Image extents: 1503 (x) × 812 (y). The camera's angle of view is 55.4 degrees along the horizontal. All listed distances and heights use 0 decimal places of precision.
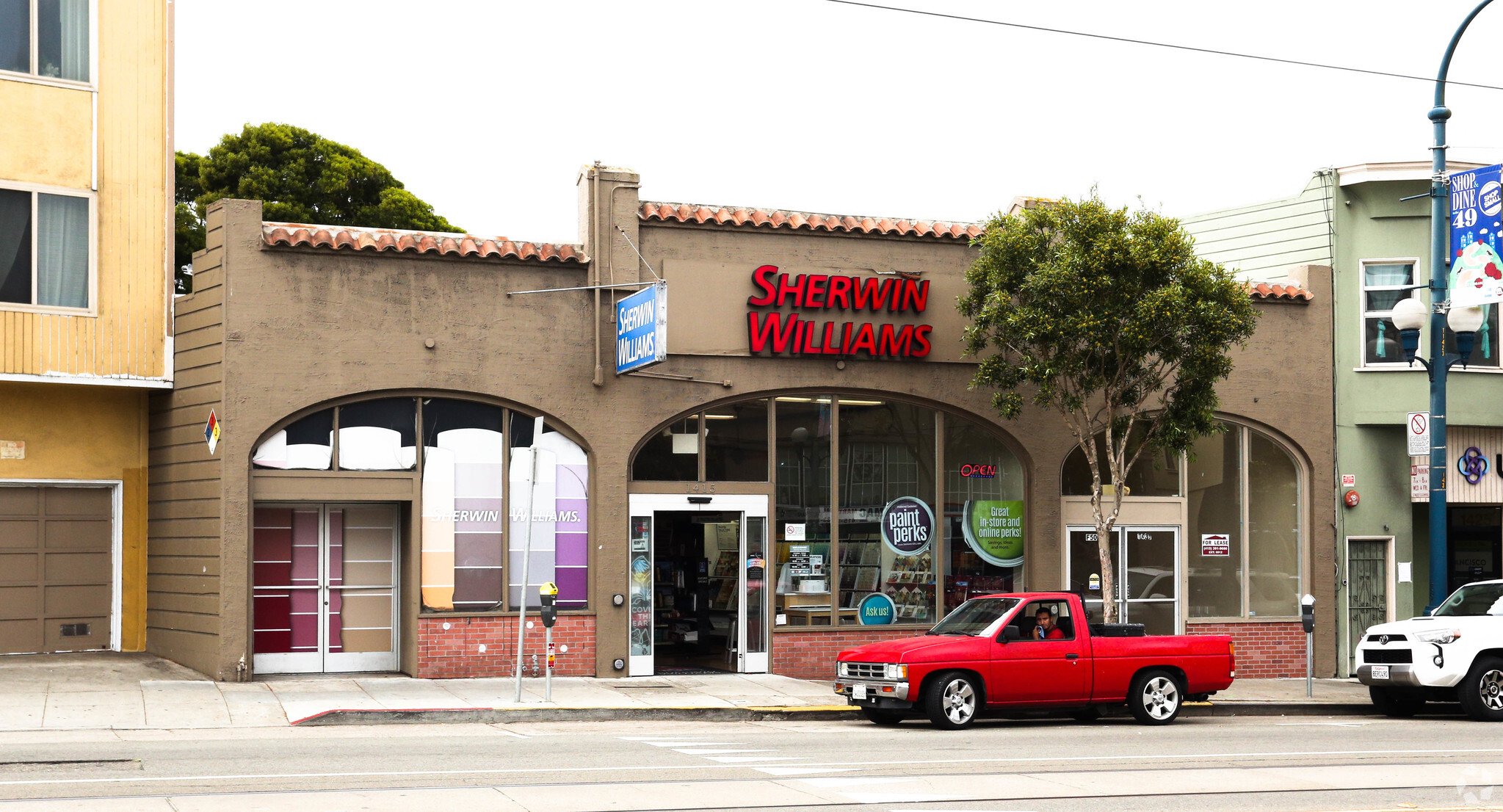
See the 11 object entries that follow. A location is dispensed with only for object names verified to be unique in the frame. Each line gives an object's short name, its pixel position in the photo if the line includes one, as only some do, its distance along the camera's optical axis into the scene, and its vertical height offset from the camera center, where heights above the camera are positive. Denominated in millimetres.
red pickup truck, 15422 -2104
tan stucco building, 17781 +242
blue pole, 19844 +1481
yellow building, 17844 +2162
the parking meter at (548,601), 15906 -1398
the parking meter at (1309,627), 19391 -2028
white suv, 17234 -2206
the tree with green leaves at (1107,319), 18328 +2056
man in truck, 16016 -1684
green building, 22391 +1362
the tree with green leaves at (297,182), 40188 +8482
